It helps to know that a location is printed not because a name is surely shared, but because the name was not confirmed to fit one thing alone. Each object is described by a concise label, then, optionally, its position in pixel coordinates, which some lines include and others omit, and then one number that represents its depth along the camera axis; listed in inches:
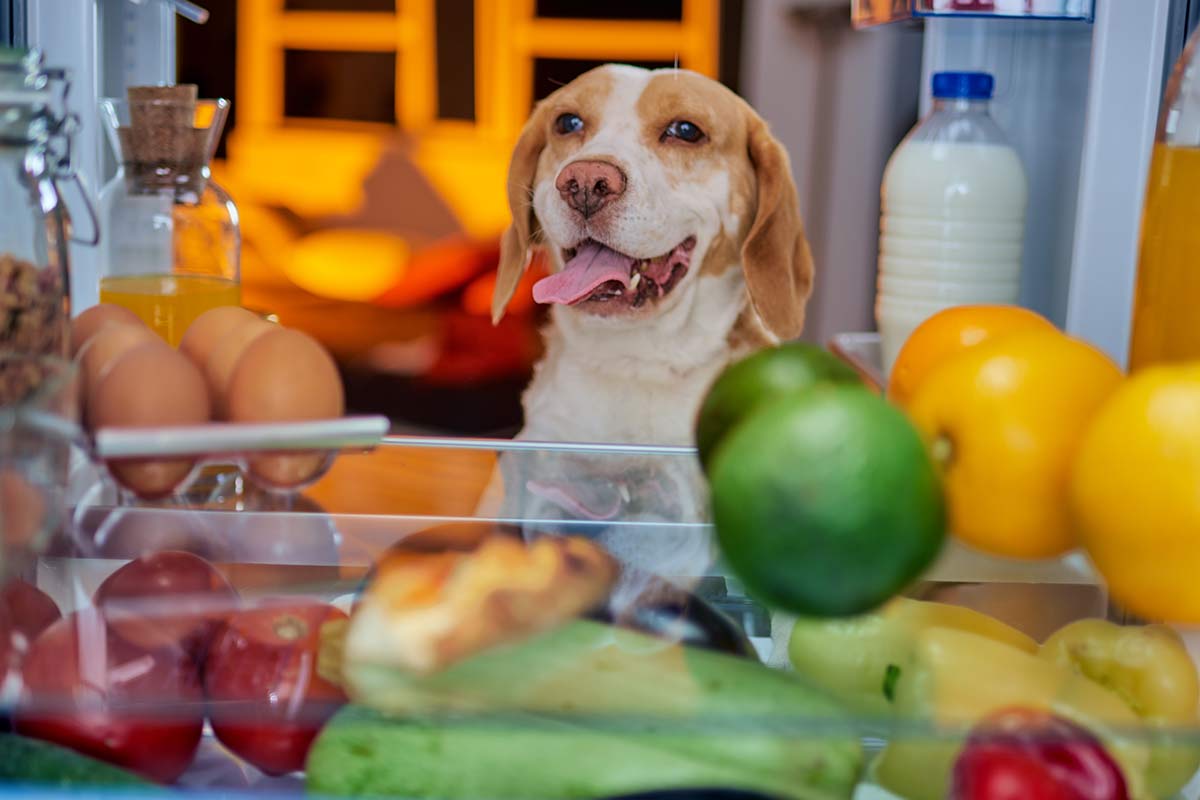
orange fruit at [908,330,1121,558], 20.9
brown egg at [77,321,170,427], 22.9
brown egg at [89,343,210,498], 22.7
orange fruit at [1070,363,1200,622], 18.6
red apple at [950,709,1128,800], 17.5
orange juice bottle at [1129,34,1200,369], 24.0
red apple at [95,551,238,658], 20.1
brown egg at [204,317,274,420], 24.3
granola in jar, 21.2
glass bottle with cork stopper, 34.6
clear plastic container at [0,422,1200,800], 17.5
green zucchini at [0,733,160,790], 18.1
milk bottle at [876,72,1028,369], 44.6
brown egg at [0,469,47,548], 18.8
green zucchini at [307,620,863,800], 17.2
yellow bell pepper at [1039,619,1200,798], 20.0
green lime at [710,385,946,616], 18.1
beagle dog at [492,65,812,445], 47.8
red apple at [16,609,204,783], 17.9
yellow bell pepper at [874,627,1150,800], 17.8
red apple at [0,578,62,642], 19.8
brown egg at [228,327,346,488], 23.9
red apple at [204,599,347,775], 18.7
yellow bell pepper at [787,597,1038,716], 18.9
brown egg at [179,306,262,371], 26.0
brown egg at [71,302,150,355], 25.8
